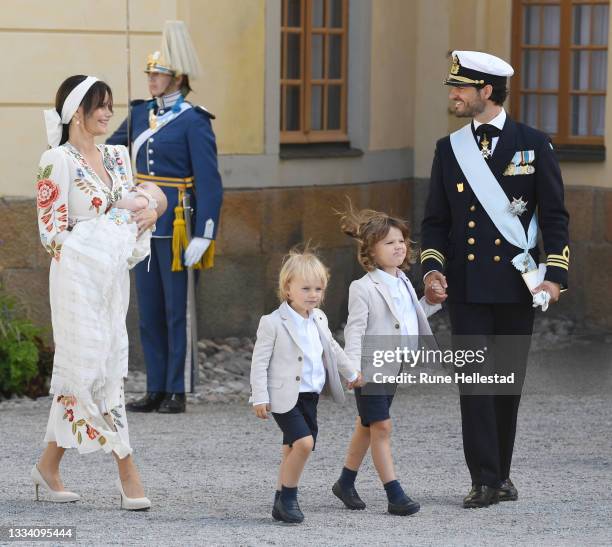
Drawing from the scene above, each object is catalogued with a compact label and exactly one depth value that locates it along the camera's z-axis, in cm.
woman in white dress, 1312
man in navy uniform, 1336
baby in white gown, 1339
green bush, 1889
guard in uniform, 1803
